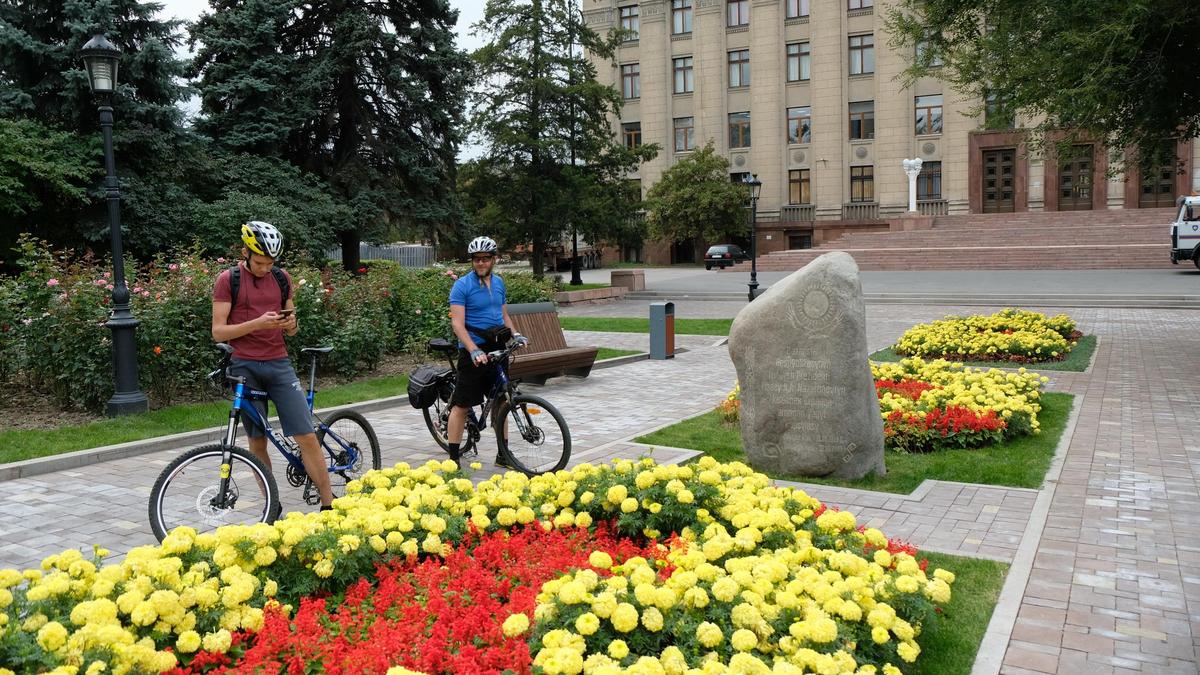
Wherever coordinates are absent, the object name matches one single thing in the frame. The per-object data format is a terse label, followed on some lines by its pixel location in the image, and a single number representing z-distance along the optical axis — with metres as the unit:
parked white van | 30.58
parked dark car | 46.38
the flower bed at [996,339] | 14.00
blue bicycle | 5.54
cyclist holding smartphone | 5.63
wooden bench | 12.12
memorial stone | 7.04
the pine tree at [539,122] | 29.80
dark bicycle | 7.35
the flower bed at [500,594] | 3.52
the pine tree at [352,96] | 25.31
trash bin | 15.29
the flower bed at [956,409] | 8.36
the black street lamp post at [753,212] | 25.04
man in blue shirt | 7.38
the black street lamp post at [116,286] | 10.02
